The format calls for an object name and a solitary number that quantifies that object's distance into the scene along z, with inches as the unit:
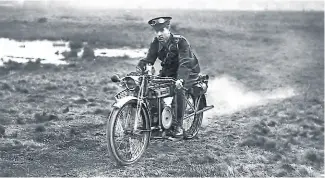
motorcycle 212.9
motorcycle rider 240.1
